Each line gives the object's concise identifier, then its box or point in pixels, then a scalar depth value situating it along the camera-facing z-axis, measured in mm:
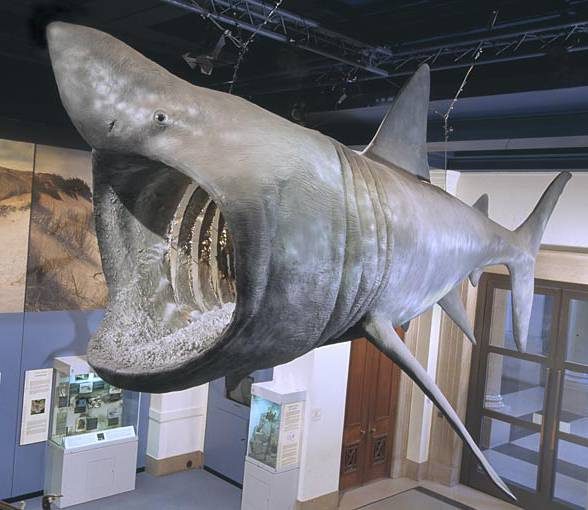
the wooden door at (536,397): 7387
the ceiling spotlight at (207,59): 3379
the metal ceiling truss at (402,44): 3076
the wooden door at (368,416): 7891
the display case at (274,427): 6695
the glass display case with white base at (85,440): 6641
